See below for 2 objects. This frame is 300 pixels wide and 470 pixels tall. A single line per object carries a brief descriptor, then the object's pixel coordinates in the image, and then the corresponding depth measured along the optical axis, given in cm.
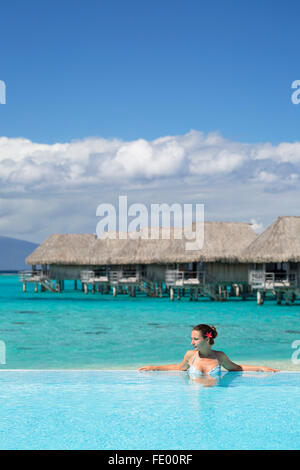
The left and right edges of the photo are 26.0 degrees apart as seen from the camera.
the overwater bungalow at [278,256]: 2906
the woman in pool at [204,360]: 754
